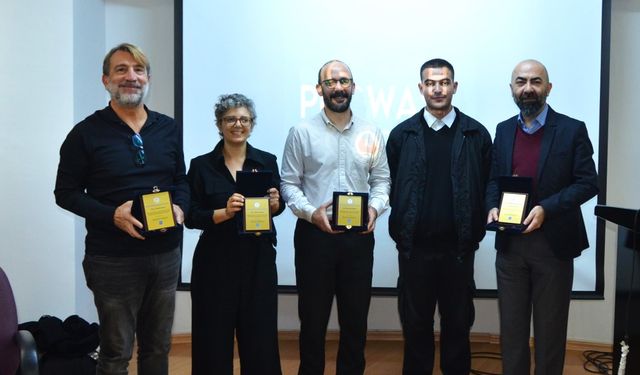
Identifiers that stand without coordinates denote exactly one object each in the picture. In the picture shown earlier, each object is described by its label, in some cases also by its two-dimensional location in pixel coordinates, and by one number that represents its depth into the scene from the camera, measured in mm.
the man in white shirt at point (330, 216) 3041
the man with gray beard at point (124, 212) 2465
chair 2100
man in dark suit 2908
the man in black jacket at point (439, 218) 3123
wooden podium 2459
